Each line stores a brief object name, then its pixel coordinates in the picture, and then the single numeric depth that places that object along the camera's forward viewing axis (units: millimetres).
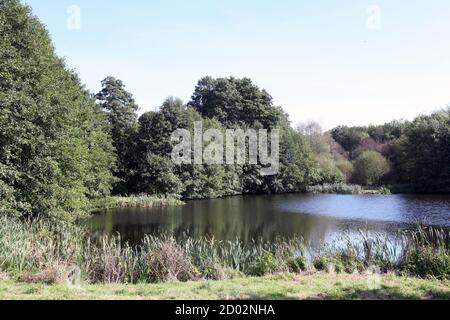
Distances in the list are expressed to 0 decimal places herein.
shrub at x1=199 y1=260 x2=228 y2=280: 9164
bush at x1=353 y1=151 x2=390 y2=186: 50781
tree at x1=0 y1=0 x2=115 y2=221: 14992
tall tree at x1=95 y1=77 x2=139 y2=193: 36938
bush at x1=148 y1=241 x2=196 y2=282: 9250
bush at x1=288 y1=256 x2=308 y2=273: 9906
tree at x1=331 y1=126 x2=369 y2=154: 66812
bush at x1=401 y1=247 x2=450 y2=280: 9312
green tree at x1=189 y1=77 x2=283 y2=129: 49438
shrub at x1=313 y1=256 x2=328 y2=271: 10086
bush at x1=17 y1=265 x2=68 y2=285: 7598
